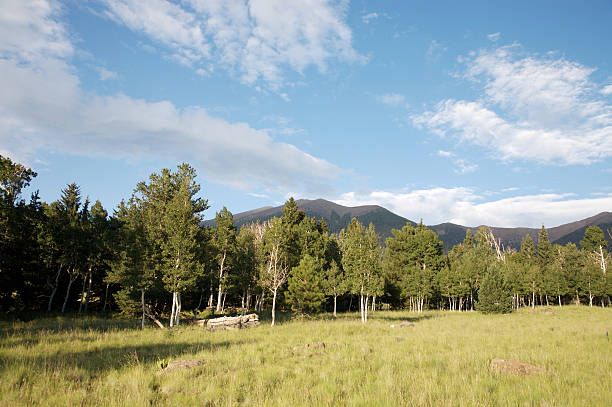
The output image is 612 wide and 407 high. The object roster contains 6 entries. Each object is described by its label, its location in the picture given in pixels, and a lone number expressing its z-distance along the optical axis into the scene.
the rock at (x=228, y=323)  25.58
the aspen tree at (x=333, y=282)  42.28
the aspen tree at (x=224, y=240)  41.06
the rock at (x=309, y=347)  15.35
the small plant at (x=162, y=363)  11.11
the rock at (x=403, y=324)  27.48
